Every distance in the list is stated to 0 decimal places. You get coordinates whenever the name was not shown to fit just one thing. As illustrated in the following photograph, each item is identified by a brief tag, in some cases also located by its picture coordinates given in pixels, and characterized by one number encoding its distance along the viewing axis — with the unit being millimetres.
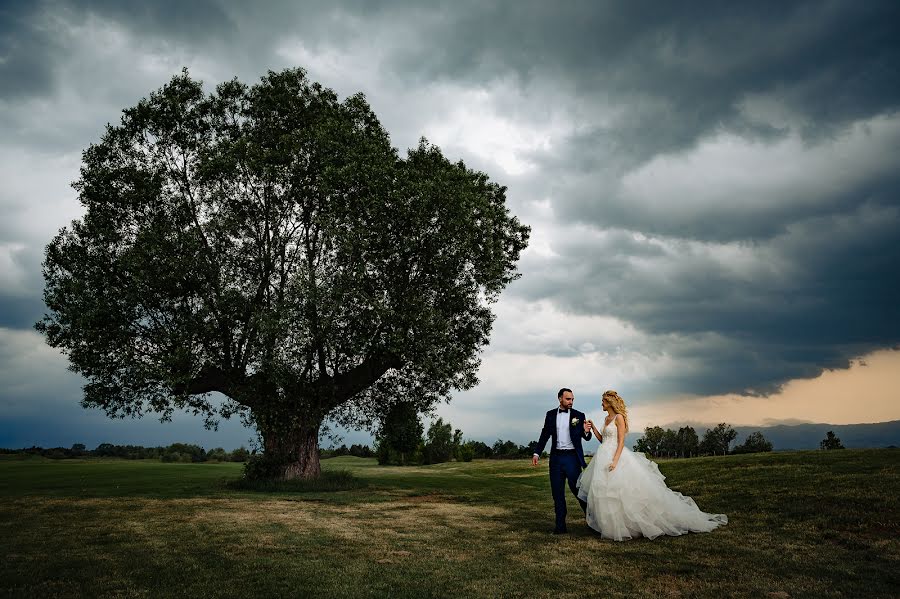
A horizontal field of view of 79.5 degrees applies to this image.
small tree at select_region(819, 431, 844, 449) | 40216
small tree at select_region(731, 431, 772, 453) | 45138
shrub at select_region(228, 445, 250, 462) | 65375
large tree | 27594
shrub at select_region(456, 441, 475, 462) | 75125
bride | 14094
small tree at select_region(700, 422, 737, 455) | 57406
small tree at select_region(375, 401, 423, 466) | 33094
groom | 15297
